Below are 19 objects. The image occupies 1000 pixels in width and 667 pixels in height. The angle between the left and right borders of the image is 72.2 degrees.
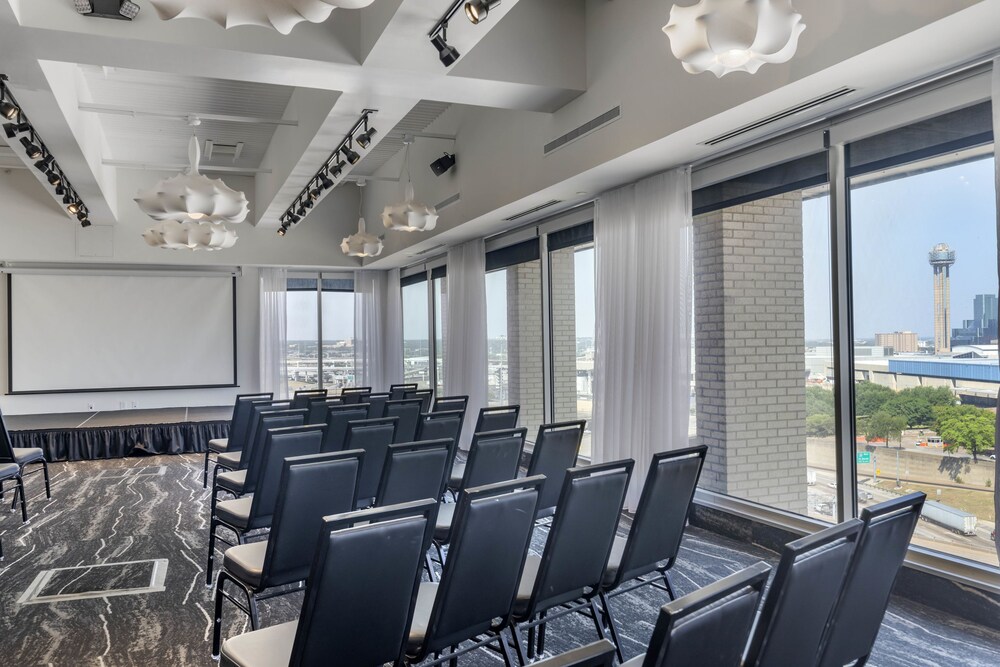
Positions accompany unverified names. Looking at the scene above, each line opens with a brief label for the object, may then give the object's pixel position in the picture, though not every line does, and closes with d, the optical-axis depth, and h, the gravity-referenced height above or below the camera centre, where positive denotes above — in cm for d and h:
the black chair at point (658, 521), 277 -76
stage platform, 848 -107
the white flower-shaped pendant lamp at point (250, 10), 183 +91
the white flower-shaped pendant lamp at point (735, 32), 235 +108
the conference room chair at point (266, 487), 364 -75
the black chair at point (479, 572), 220 -76
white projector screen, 1014 +28
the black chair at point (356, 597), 192 -74
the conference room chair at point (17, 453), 531 -83
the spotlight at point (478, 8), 333 +163
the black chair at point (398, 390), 689 -50
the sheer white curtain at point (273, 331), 1130 +27
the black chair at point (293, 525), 279 -74
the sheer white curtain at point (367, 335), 1201 +19
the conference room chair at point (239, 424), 604 -67
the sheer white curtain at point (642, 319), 482 +16
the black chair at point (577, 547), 249 -78
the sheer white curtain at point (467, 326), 830 +21
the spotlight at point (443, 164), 755 +201
